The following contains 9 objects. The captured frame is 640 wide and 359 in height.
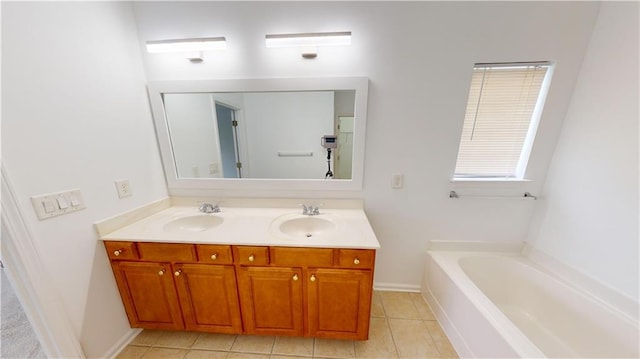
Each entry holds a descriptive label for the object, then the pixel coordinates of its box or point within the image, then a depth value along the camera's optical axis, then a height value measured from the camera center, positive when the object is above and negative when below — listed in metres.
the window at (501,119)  1.51 +0.15
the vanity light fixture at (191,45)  1.46 +0.66
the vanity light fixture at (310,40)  1.40 +0.67
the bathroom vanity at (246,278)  1.24 -0.90
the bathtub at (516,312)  1.14 -1.16
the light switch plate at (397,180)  1.68 -0.35
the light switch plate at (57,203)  1.01 -0.36
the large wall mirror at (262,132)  1.57 +0.04
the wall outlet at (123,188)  1.38 -0.36
